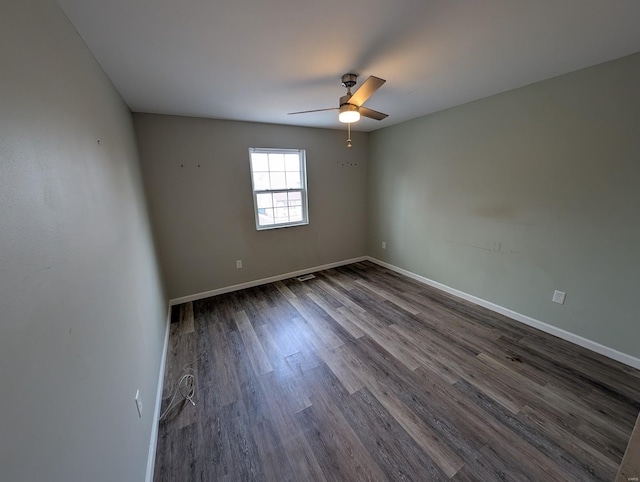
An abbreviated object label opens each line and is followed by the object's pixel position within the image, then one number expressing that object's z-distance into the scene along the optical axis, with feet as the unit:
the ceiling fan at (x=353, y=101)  6.03
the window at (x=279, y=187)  11.49
